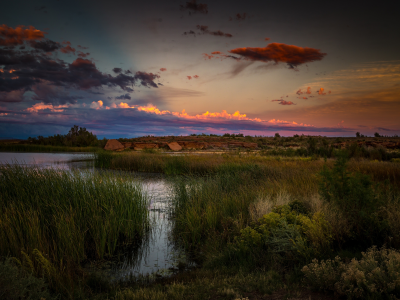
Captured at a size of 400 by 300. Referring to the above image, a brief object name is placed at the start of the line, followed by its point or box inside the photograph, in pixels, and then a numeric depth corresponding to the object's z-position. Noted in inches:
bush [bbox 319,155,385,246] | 184.9
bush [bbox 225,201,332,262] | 173.8
